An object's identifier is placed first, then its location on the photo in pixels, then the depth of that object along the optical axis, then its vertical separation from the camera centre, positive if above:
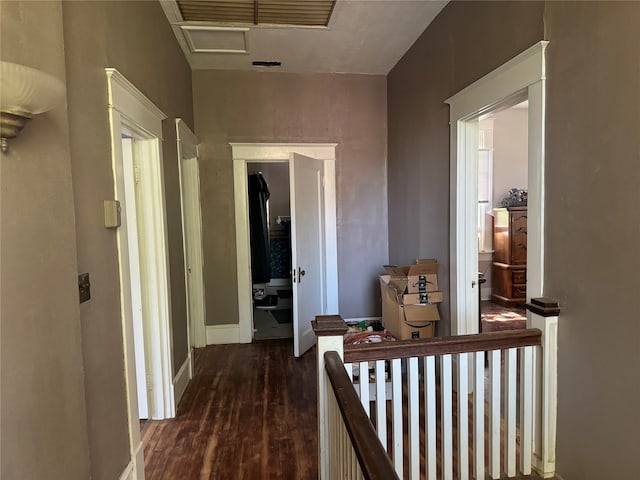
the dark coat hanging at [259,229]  5.66 -0.08
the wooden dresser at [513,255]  5.54 -0.53
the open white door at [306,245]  3.82 -0.24
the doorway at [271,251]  5.45 -0.44
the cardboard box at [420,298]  3.07 -0.60
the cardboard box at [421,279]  3.09 -0.46
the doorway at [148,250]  2.56 -0.16
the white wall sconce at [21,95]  1.00 +0.36
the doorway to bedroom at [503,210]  5.56 +0.11
